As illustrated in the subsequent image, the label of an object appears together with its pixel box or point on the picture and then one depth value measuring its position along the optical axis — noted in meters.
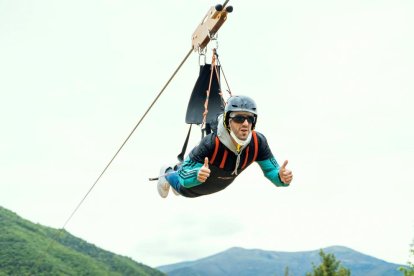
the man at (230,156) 4.53
